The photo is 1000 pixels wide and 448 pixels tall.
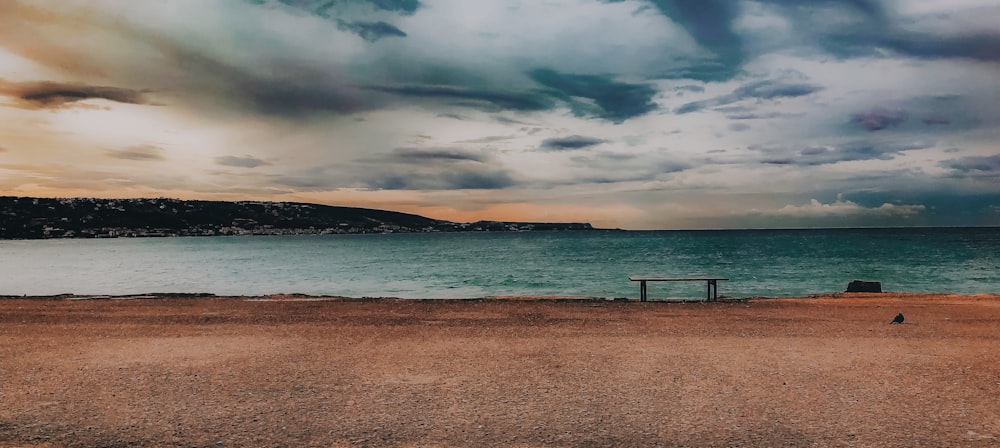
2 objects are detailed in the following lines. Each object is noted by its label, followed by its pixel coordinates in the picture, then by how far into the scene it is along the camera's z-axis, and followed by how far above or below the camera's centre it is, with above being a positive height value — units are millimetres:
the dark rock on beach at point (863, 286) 24484 -2136
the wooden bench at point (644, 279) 20909 -1611
